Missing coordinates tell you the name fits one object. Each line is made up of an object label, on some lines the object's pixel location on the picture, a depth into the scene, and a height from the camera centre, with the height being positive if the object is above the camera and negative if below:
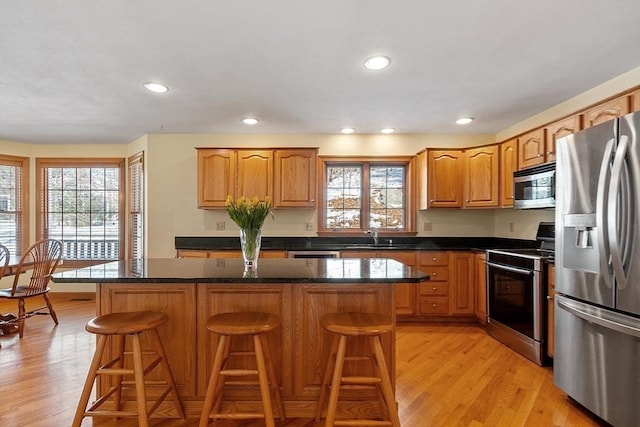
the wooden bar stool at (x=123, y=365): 1.73 -0.83
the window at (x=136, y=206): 4.73 +0.16
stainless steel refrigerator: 1.82 -0.34
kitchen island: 2.06 -0.65
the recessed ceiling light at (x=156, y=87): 2.86 +1.15
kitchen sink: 4.11 -0.40
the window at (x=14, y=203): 4.95 +0.21
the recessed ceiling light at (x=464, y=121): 3.80 +1.12
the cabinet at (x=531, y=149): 3.23 +0.67
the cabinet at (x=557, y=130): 2.79 +0.75
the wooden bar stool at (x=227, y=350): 1.72 -0.74
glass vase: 2.35 -0.20
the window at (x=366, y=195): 4.62 +0.29
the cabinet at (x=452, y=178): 4.13 +0.47
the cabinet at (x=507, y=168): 3.63 +0.53
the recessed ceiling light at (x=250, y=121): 3.86 +1.15
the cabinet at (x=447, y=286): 3.99 -0.87
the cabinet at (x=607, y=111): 2.35 +0.78
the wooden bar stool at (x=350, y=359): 1.69 -0.76
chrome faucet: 4.41 -0.25
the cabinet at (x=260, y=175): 4.30 +0.54
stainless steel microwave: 3.08 +0.27
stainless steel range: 2.84 -0.76
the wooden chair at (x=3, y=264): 3.12 -0.47
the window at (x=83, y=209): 5.16 +0.12
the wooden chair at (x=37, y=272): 3.45 -0.62
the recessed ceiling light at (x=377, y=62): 2.39 +1.14
